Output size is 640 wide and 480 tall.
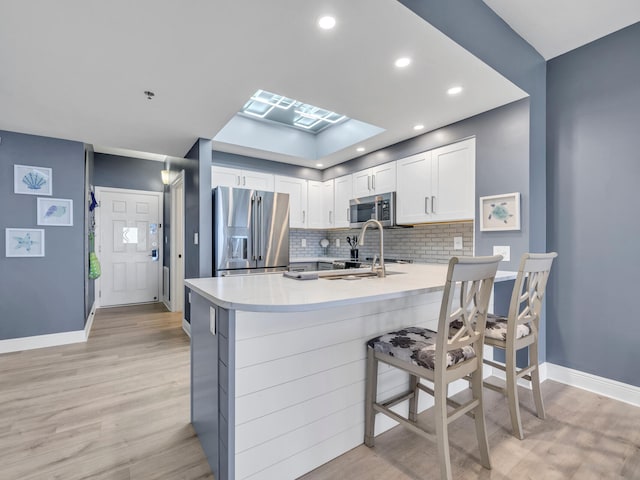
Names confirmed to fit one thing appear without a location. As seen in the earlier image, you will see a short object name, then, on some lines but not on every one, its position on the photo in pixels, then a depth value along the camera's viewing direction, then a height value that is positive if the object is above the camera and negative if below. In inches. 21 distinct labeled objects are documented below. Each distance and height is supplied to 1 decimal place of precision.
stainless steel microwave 142.9 +15.6
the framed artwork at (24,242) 127.3 -0.4
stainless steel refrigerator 132.3 +4.4
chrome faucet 80.9 -5.8
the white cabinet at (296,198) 179.6 +25.9
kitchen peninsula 51.7 -24.4
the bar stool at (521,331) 69.8 -21.9
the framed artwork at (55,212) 132.5 +12.9
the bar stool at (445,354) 53.4 -22.0
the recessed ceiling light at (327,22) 61.9 +44.7
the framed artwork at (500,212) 98.7 +9.5
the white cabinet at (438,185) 114.2 +22.6
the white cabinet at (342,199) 174.2 +24.4
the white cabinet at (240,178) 154.3 +32.8
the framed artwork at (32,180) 128.3 +25.8
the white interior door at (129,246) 211.0 -3.6
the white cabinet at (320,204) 188.9 +22.9
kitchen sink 80.1 -9.4
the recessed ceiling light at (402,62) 76.8 +45.4
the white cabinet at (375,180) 146.8 +30.7
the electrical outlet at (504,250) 101.0 -3.2
